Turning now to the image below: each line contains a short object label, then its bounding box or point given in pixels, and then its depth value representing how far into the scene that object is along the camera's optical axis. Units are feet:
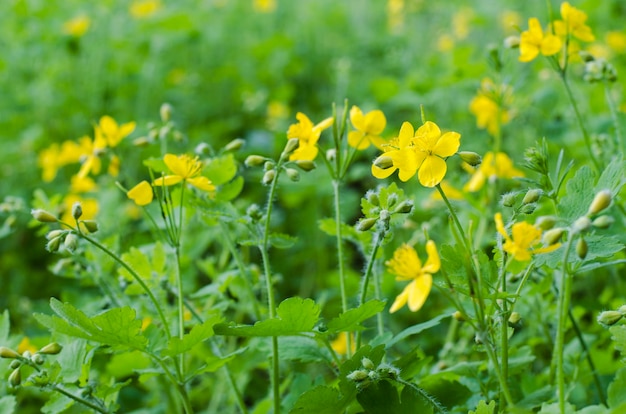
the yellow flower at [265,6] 6.05
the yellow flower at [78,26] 4.60
